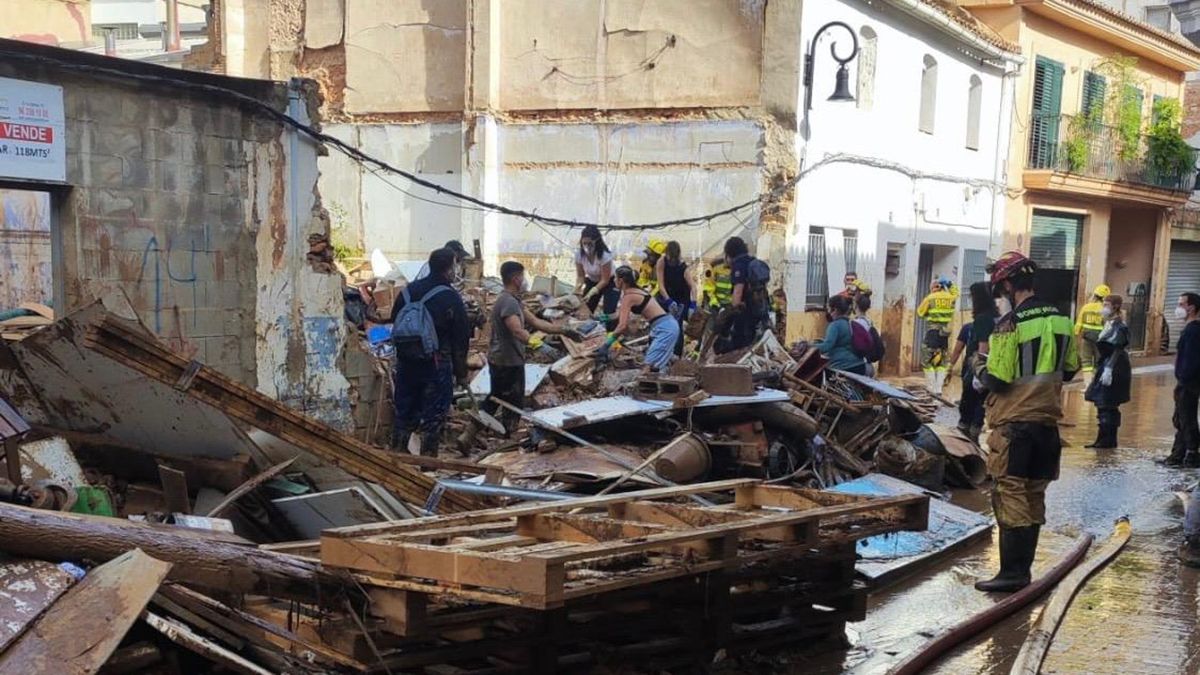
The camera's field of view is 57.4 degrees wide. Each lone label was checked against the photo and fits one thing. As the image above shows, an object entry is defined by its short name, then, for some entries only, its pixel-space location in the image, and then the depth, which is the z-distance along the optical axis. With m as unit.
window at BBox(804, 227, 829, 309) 16.97
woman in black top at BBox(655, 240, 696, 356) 11.98
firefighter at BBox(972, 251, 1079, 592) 6.44
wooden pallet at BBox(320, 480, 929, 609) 3.83
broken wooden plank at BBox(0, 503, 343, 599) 3.76
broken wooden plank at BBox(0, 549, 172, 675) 3.31
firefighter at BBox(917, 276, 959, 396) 13.95
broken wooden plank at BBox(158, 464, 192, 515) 5.65
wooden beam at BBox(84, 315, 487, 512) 5.64
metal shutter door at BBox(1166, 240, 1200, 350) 29.20
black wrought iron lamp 14.25
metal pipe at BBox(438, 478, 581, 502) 6.27
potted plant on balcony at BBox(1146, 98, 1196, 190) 25.34
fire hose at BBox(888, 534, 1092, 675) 5.32
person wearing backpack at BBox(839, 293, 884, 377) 10.77
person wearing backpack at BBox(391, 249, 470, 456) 8.62
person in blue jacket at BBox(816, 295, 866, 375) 10.66
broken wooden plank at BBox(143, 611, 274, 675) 3.68
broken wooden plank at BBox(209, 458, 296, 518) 5.69
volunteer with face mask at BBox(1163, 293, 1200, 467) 10.80
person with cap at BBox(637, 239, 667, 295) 13.09
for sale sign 7.18
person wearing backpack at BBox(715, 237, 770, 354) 10.95
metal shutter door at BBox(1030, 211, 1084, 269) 24.14
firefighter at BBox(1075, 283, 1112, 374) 15.31
